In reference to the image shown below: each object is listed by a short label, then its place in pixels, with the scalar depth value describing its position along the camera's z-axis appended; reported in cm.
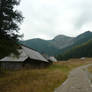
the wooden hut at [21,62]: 2875
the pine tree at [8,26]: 1467
